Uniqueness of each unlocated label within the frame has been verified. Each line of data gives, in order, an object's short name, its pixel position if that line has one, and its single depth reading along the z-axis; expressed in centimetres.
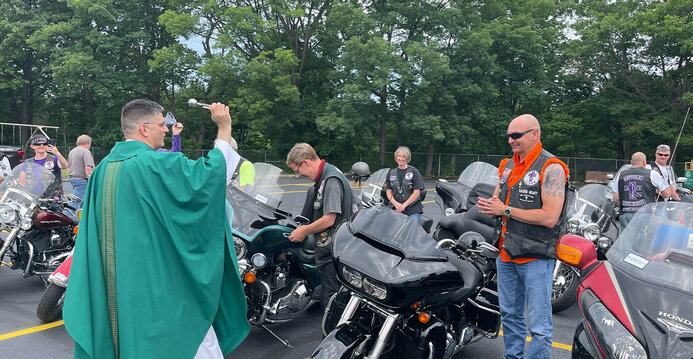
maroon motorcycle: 510
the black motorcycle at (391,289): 263
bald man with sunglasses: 318
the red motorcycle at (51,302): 459
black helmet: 638
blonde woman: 713
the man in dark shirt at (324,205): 403
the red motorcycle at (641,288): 196
